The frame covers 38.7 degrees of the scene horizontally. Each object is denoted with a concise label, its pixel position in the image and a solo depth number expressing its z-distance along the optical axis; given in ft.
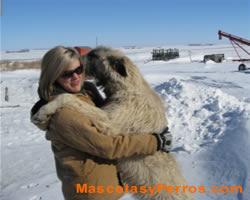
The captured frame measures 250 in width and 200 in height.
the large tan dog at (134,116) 7.89
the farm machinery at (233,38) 81.97
